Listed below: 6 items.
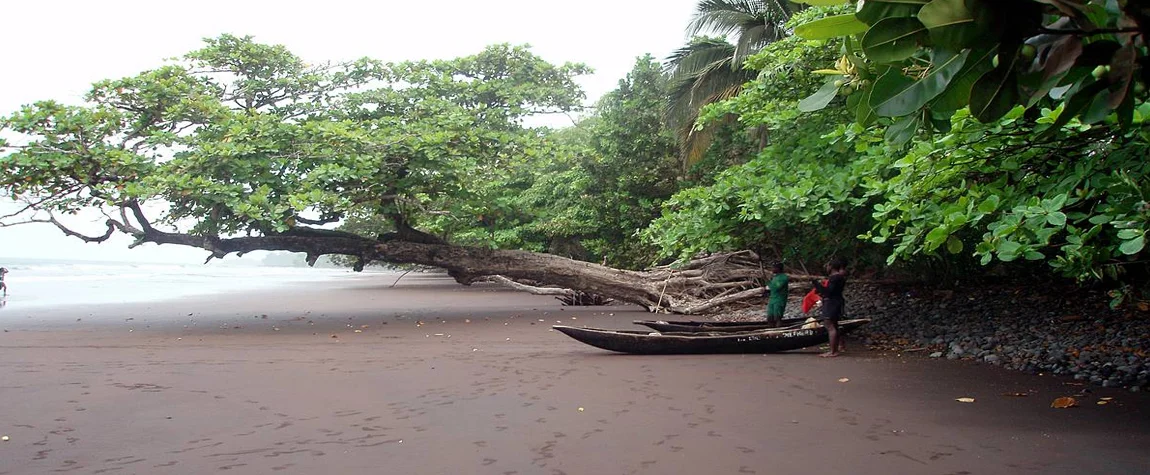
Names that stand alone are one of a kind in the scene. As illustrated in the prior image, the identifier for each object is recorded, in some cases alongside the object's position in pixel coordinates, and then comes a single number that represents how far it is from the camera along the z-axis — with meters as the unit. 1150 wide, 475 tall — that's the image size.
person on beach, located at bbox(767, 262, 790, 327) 10.09
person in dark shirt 8.83
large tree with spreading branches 12.27
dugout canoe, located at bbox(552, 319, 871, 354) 8.95
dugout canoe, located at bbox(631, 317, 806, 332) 9.90
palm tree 17.39
